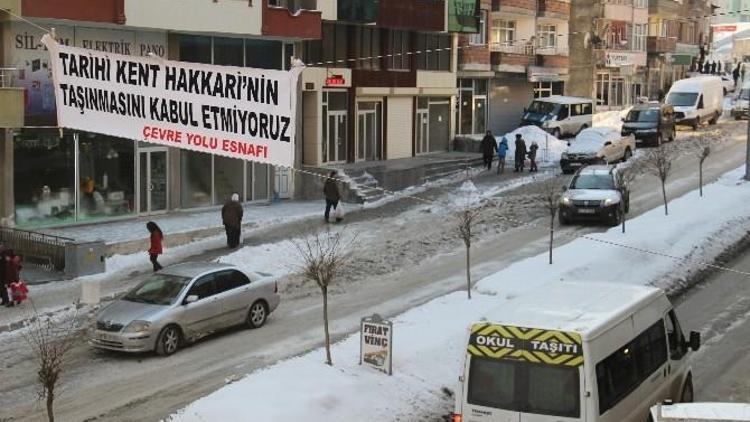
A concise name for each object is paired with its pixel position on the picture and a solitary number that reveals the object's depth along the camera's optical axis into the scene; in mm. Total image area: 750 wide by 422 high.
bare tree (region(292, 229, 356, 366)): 15391
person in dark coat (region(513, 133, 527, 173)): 40800
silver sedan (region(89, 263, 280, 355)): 16953
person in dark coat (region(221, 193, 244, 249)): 25891
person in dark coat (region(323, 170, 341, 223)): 30219
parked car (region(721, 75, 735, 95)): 82656
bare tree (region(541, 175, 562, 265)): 31952
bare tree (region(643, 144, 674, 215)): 30031
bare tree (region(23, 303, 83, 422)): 16828
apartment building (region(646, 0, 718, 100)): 77725
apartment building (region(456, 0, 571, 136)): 51250
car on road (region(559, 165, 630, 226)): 29172
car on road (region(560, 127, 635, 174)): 40406
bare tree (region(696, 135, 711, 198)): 46281
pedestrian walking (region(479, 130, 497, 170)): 42312
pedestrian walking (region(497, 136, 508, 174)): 41469
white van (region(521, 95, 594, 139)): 49594
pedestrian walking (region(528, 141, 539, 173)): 41406
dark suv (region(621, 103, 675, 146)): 48094
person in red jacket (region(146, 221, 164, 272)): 23422
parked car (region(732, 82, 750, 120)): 64000
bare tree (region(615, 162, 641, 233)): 30092
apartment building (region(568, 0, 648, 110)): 66062
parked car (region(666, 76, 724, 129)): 56312
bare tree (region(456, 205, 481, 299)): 20266
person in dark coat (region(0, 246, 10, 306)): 20438
